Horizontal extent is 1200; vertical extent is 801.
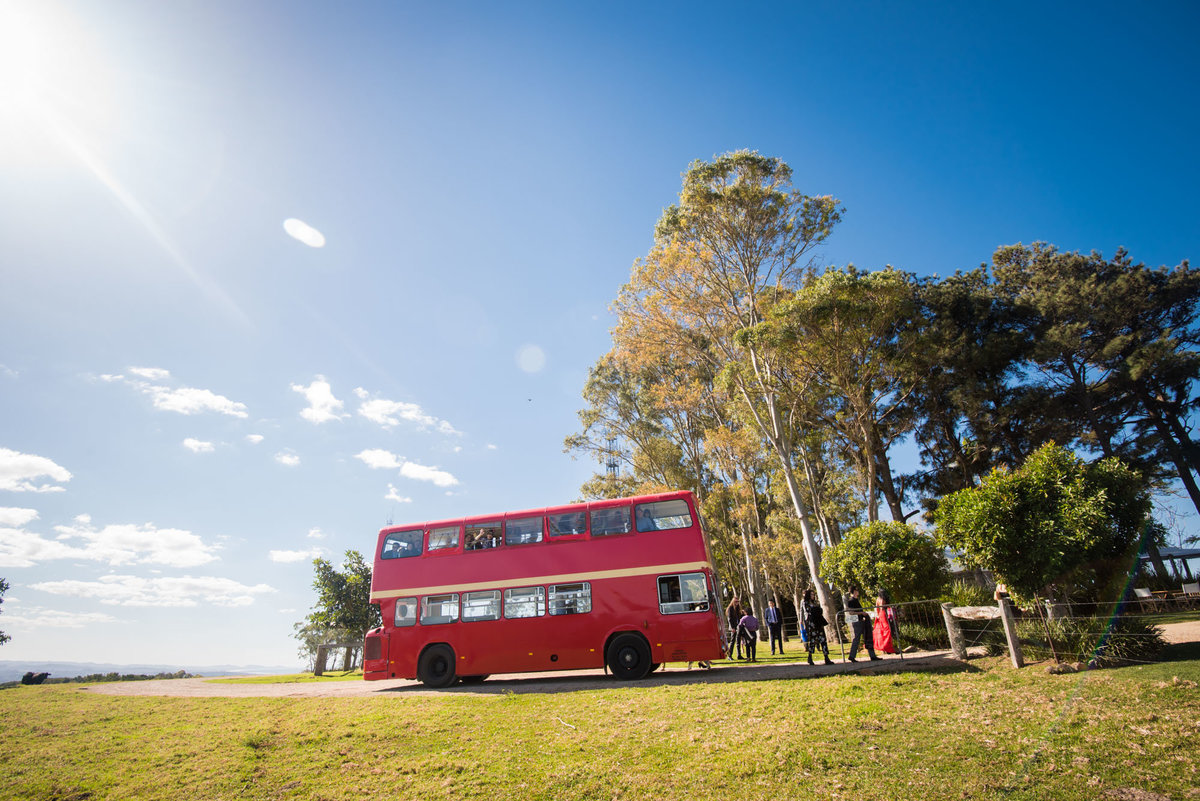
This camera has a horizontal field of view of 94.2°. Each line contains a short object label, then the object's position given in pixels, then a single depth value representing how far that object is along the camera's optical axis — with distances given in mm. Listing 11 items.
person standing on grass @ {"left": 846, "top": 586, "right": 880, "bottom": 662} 12766
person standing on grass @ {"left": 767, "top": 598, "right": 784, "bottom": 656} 17734
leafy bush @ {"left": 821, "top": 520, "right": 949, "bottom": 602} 16500
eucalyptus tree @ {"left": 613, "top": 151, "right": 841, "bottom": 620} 20203
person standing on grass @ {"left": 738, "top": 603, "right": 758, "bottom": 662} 16406
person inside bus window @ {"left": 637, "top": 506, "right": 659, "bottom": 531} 13422
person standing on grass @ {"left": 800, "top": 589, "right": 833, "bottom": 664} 13031
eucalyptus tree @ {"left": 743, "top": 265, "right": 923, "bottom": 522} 19578
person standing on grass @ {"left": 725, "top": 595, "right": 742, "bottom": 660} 17078
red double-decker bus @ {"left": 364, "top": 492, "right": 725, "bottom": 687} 13023
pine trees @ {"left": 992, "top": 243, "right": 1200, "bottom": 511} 26609
